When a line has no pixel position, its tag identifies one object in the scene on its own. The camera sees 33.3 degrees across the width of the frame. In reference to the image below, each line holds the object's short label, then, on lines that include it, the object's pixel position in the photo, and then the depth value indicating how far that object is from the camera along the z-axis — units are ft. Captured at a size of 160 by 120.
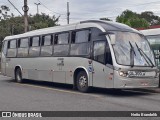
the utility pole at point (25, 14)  73.32
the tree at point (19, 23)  167.62
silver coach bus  32.94
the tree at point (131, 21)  124.45
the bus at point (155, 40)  39.16
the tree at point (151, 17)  193.76
